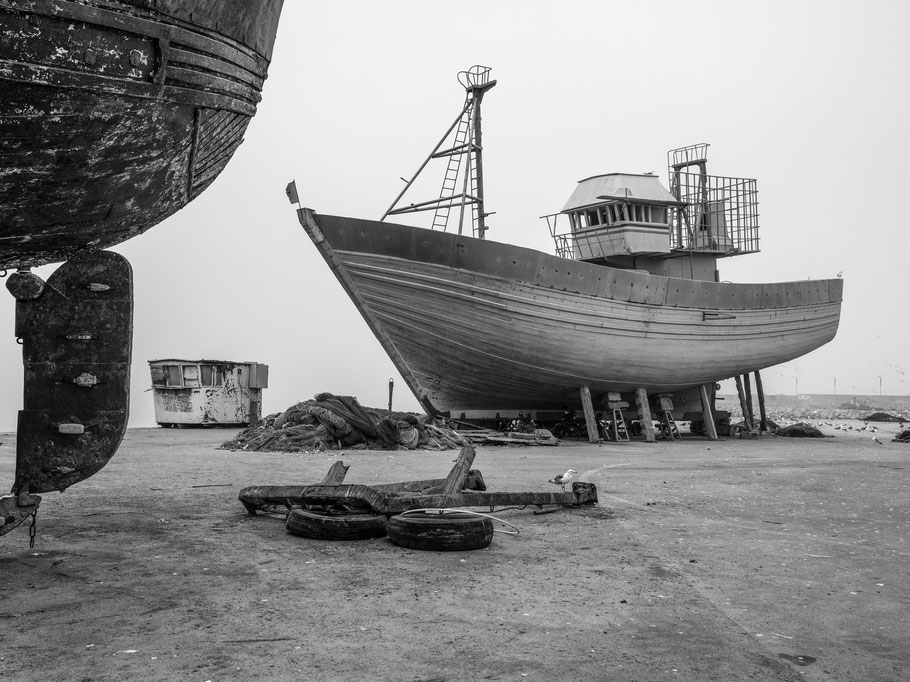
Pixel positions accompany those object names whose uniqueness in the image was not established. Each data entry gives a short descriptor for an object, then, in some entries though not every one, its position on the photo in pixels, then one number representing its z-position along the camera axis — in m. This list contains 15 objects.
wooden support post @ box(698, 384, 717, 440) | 19.98
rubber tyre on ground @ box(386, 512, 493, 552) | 4.87
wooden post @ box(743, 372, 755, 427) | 22.38
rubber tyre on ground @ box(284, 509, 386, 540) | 5.12
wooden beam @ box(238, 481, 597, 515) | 5.36
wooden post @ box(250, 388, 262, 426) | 21.48
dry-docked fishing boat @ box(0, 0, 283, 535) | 3.76
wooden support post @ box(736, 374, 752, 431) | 22.17
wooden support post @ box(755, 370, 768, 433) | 22.58
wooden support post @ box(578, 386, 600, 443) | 16.77
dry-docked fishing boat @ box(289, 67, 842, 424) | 14.89
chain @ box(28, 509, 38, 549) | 4.53
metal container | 20.14
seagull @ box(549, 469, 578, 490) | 8.16
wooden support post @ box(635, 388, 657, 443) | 17.69
